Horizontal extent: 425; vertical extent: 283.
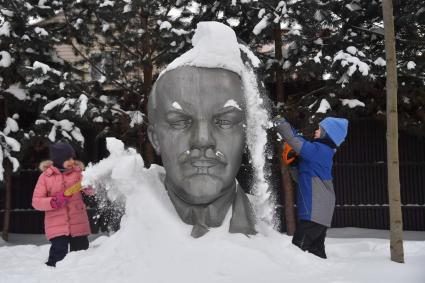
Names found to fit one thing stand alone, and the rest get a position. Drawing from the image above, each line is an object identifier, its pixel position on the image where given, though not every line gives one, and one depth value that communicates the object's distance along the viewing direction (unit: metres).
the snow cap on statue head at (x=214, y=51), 3.74
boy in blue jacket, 3.87
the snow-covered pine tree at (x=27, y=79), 8.05
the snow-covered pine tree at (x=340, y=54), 7.49
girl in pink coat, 4.35
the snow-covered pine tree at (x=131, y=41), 8.18
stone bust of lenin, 3.62
